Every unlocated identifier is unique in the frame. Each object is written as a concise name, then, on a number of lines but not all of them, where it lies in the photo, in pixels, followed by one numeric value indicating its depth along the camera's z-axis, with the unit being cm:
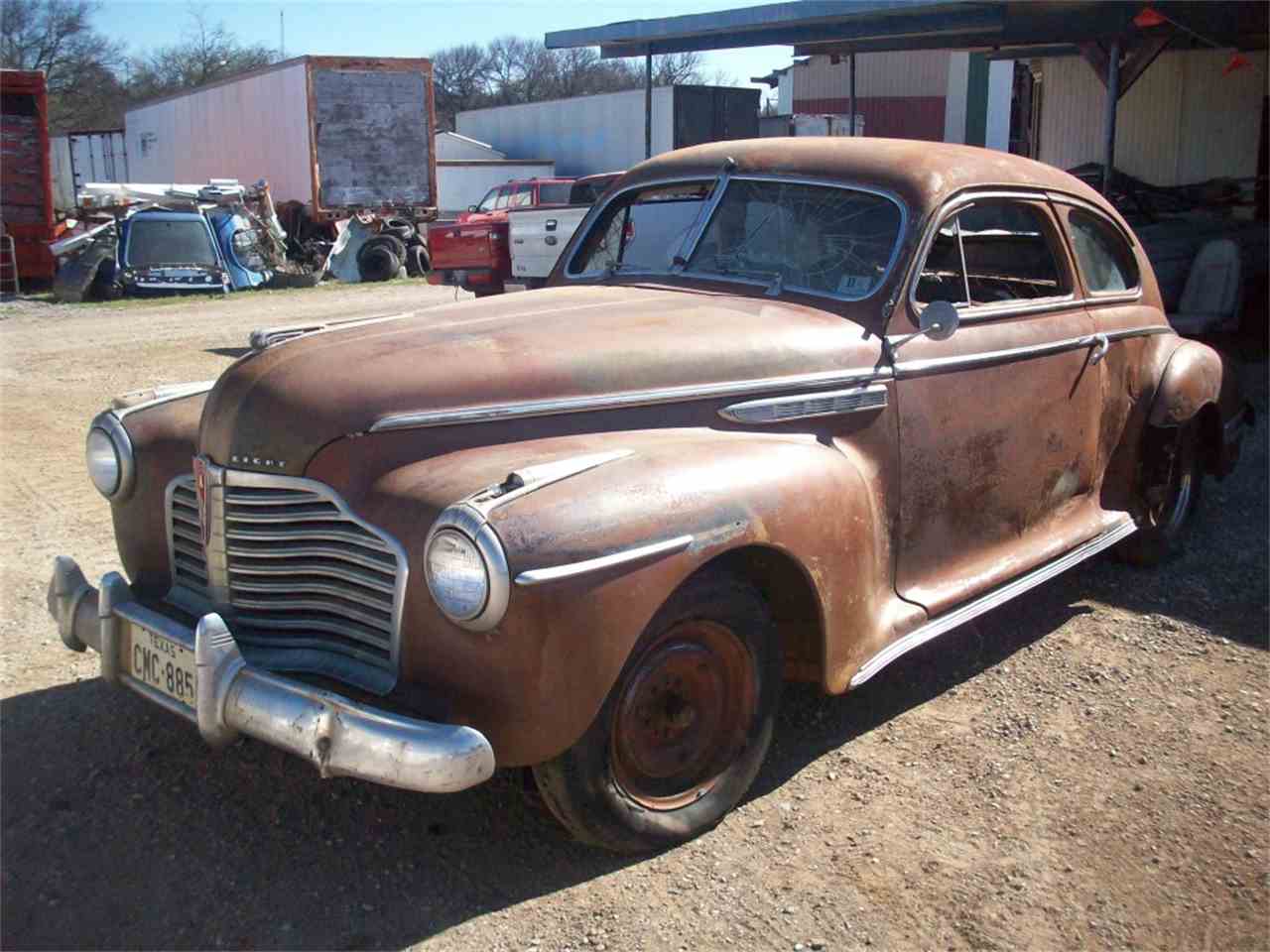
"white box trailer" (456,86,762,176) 2469
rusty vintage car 279
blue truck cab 1800
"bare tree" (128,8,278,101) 5062
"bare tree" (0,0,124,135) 4284
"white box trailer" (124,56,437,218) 2105
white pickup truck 1257
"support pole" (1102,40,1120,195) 1070
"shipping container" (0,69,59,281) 1878
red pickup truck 1362
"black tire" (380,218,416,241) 2148
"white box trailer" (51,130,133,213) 3320
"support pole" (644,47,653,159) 1319
